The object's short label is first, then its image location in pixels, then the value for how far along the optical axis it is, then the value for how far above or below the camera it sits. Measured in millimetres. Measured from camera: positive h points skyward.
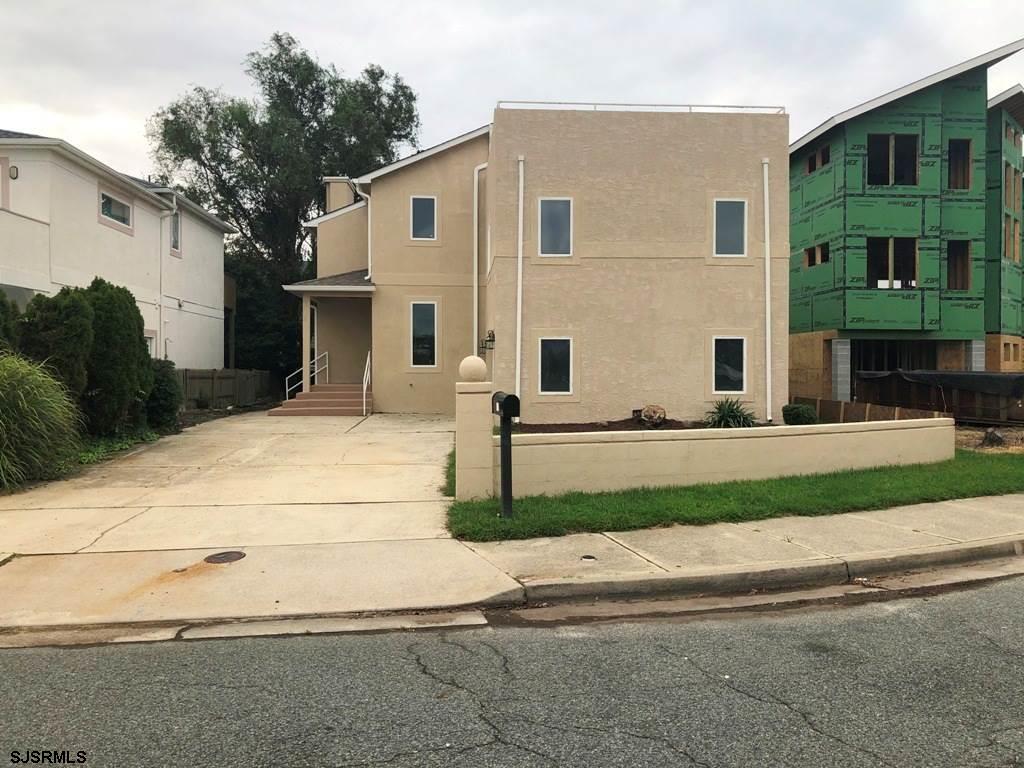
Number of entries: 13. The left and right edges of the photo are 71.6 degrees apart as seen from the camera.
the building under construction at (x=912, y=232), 22703 +4522
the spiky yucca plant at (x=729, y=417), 15315 -1008
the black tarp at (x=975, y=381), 17141 -263
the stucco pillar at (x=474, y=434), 7938 -722
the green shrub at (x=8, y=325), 10758 +687
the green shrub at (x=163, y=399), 14648 -602
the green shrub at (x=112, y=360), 12188 +168
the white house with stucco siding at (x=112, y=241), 15953 +3446
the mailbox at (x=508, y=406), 7258 -366
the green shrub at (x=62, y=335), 11164 +561
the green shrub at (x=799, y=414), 15508 -968
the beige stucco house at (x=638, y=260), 15898 +2483
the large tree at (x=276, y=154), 31906 +10174
